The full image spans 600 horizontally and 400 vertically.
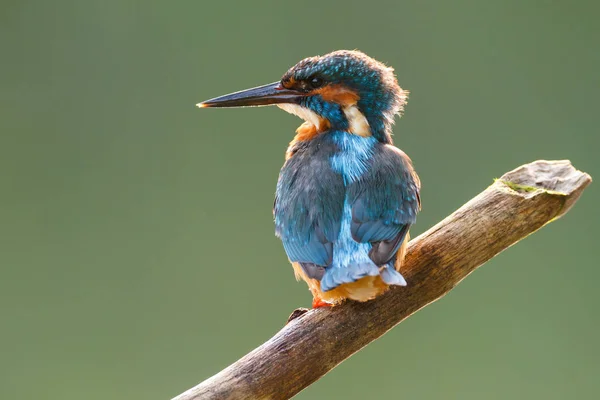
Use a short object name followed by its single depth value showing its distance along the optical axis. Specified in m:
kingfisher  4.55
